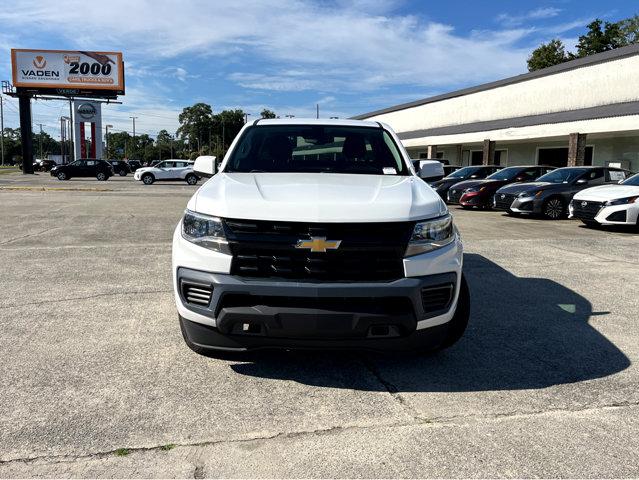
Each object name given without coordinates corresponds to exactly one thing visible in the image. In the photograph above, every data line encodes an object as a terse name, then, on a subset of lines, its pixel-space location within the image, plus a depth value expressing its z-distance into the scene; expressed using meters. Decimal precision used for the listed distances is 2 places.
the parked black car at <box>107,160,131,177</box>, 51.34
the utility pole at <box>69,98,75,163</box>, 52.84
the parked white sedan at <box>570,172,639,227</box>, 11.07
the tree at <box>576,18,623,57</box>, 51.97
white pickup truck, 3.03
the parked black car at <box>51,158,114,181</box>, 37.21
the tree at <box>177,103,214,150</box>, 126.88
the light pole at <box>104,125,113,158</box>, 112.62
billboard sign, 48.50
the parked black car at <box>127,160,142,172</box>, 62.00
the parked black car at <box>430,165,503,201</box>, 19.71
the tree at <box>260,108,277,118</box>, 112.72
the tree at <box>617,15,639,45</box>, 52.12
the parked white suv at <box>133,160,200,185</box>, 33.88
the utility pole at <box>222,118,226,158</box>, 117.58
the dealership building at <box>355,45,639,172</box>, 21.69
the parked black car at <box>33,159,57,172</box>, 63.47
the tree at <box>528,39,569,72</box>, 52.78
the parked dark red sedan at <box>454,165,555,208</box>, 16.81
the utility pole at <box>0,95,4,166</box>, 94.48
